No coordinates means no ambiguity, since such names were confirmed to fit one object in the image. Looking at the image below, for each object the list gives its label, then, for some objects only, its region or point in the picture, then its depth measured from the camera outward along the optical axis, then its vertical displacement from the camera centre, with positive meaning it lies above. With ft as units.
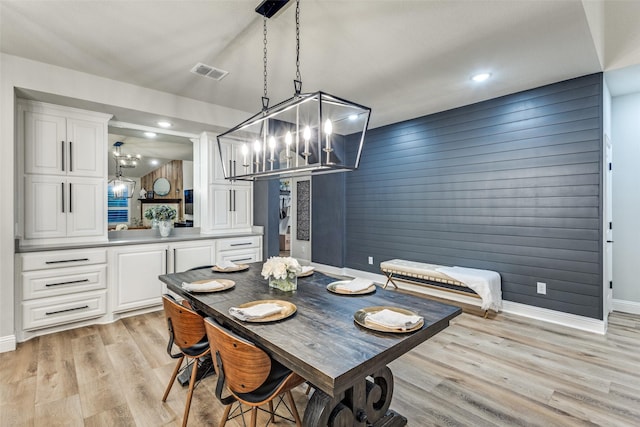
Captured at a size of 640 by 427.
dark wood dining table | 4.00 -1.95
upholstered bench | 11.42 -2.77
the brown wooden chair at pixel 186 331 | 5.85 -2.36
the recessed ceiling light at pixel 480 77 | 10.43 +4.67
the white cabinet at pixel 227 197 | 14.58 +0.70
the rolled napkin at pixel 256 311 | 5.33 -1.82
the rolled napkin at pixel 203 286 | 7.08 -1.77
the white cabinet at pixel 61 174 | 10.28 +1.35
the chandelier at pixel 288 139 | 5.78 +1.72
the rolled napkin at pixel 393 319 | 4.87 -1.82
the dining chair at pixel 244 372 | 4.51 -2.47
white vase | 13.62 -0.73
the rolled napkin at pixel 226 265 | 9.15 -1.66
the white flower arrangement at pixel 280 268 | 6.75 -1.28
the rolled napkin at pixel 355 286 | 6.91 -1.75
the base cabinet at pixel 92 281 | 9.96 -2.50
